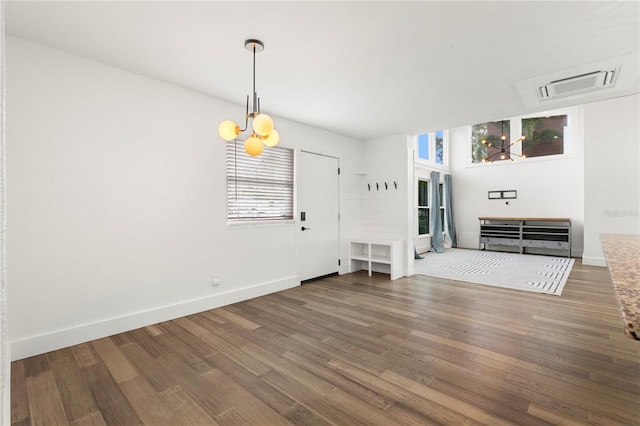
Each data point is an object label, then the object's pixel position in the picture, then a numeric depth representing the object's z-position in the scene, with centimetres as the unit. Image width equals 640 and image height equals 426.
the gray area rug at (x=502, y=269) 463
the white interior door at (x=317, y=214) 483
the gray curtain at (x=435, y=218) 812
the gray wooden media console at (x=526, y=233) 703
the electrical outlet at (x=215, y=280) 366
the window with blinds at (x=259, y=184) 391
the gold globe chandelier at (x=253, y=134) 248
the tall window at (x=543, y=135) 750
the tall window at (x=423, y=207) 816
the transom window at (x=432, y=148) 816
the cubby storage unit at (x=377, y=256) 515
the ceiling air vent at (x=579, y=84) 303
